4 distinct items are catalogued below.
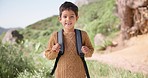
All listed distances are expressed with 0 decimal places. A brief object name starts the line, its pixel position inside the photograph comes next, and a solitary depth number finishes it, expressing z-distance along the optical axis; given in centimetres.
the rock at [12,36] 630
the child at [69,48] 124
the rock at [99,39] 589
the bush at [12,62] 256
